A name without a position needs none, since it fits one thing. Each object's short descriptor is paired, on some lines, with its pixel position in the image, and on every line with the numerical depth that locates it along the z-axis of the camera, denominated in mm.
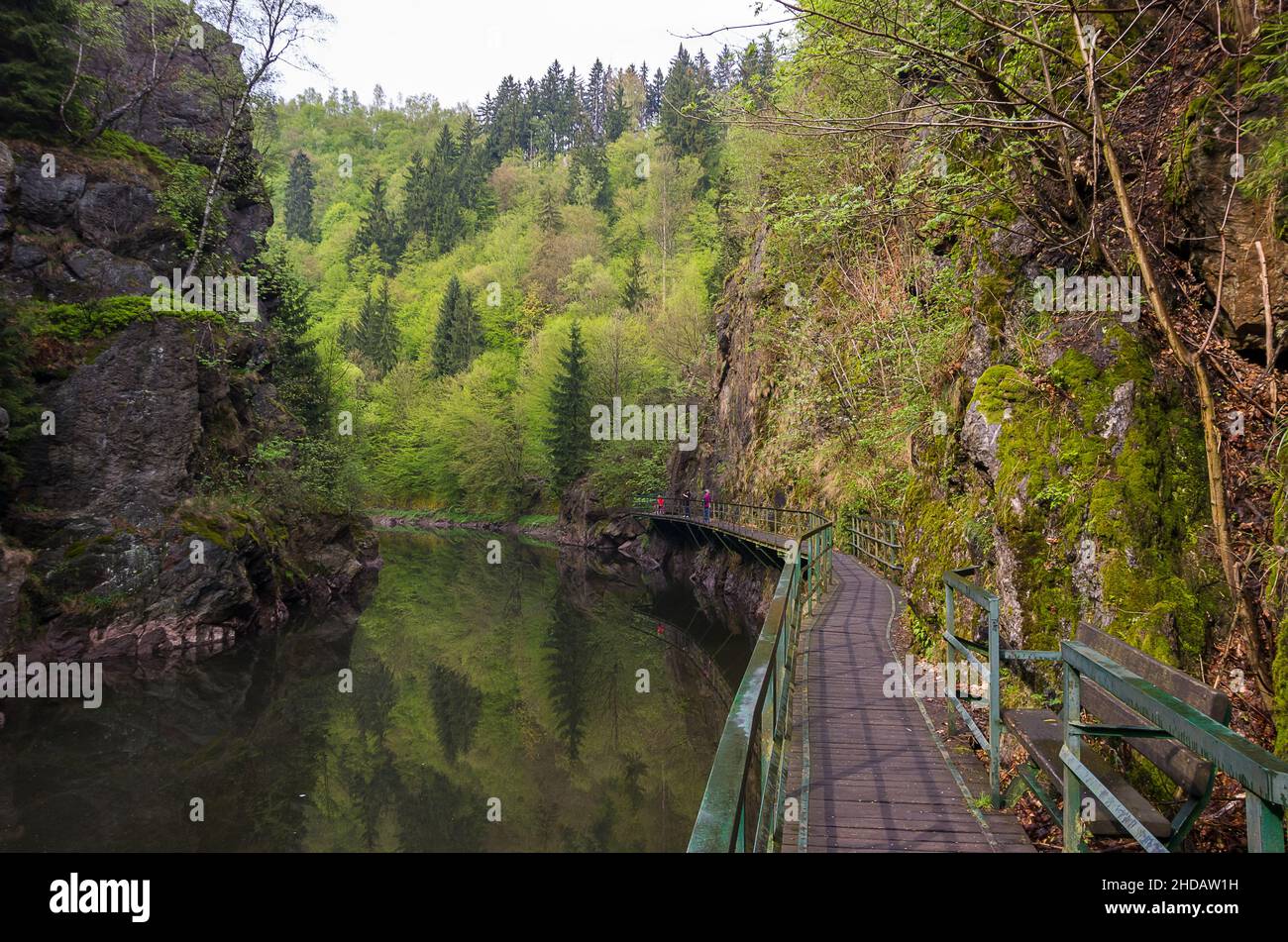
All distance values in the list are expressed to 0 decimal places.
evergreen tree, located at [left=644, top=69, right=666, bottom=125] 100325
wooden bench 2891
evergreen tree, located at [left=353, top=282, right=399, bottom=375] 73125
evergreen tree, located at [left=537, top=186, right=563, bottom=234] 75938
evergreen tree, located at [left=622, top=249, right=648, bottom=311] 58719
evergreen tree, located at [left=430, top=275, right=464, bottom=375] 70312
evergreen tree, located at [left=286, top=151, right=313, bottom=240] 99312
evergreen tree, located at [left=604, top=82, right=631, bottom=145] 97125
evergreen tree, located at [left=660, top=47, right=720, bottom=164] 68562
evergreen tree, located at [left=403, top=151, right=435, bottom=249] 88000
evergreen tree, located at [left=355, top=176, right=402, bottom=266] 88375
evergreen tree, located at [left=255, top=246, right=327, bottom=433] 27406
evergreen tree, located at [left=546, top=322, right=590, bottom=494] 48250
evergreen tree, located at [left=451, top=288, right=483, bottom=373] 69438
